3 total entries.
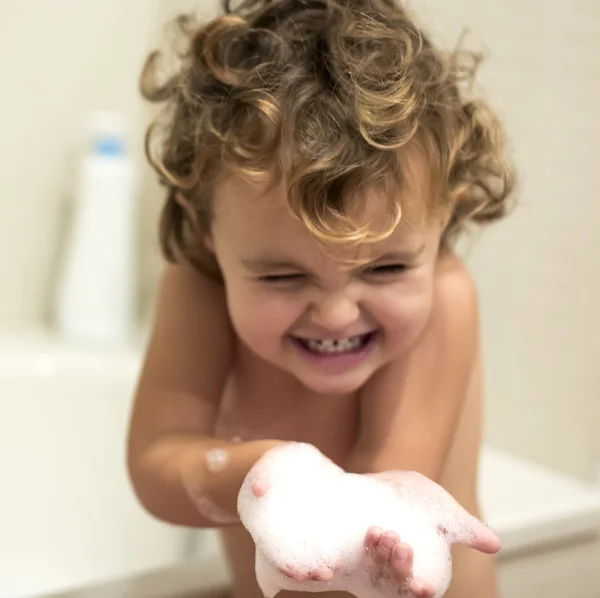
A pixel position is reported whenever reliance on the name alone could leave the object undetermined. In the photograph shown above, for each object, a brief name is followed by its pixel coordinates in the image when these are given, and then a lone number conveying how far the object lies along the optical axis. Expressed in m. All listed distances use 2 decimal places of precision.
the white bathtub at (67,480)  1.12
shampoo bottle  1.23
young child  0.54
